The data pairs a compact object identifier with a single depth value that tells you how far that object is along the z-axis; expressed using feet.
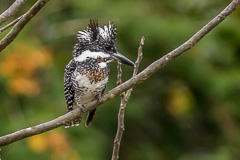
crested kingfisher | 27.20
